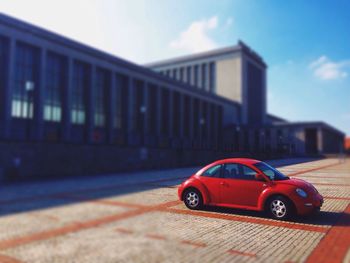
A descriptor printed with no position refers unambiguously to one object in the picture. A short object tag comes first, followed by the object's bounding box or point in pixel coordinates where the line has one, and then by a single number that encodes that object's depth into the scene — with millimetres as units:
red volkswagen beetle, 8539
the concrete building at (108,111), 21906
